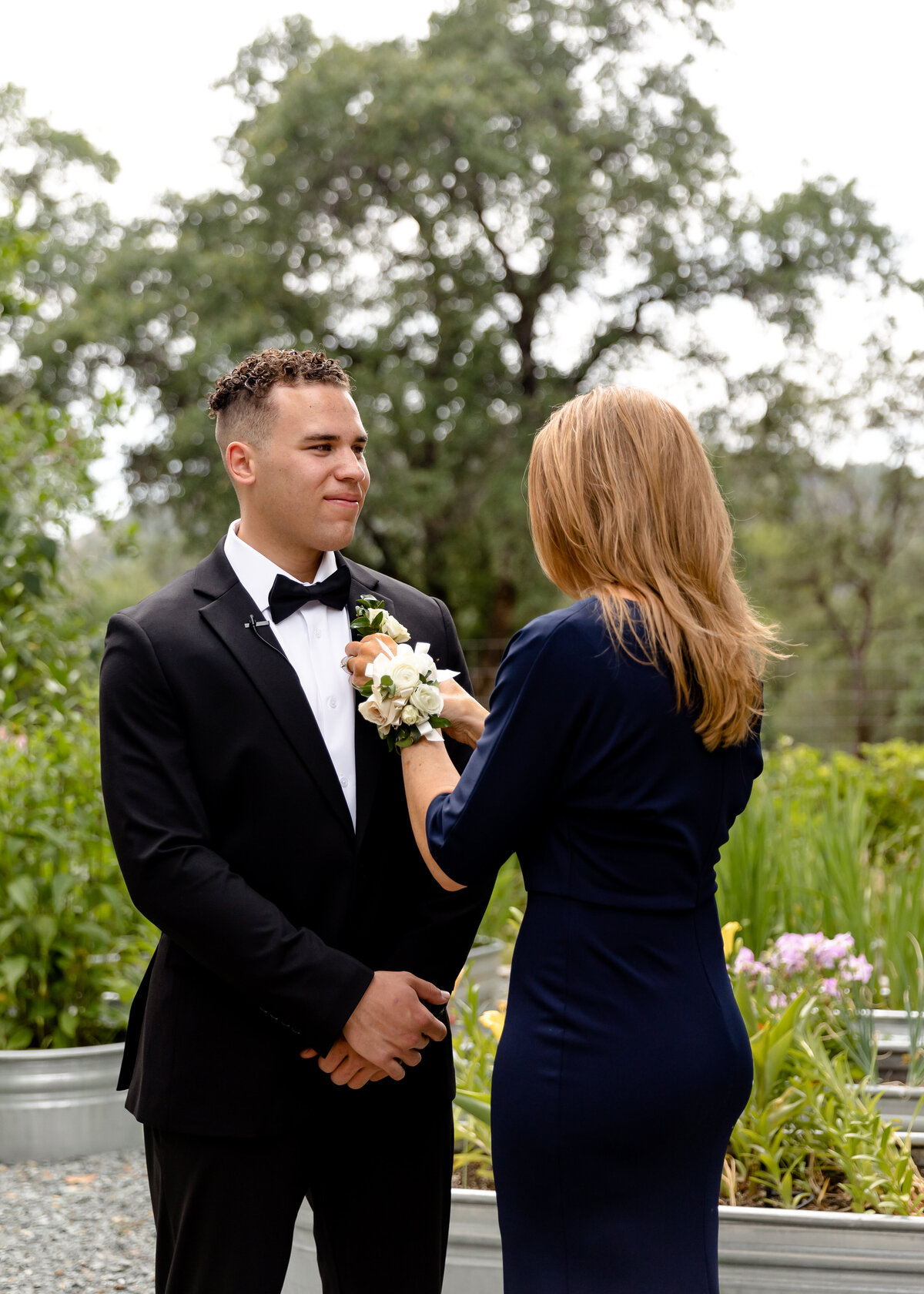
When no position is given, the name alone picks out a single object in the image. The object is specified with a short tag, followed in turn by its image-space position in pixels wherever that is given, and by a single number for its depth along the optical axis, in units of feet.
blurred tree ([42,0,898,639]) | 57.00
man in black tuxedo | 6.59
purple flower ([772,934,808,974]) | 11.82
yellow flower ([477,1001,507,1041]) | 11.22
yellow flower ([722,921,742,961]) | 11.65
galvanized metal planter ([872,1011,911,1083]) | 12.27
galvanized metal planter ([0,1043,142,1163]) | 13.94
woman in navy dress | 5.94
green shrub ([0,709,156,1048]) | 14.15
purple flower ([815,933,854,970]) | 11.84
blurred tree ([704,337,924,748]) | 71.05
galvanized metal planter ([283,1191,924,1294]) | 8.71
